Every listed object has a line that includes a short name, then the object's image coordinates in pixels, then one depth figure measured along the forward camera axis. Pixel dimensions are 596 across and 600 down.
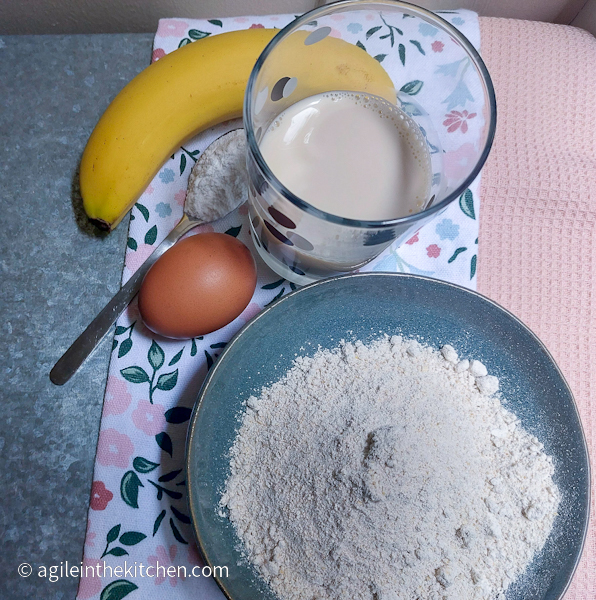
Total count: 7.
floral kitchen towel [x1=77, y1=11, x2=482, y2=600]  0.23
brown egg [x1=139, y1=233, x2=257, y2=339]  0.23
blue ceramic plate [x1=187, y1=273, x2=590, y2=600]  0.22
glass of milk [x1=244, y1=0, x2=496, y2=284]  0.20
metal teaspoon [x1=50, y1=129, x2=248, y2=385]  0.25
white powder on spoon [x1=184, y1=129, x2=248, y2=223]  0.25
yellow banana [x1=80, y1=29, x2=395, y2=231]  0.25
